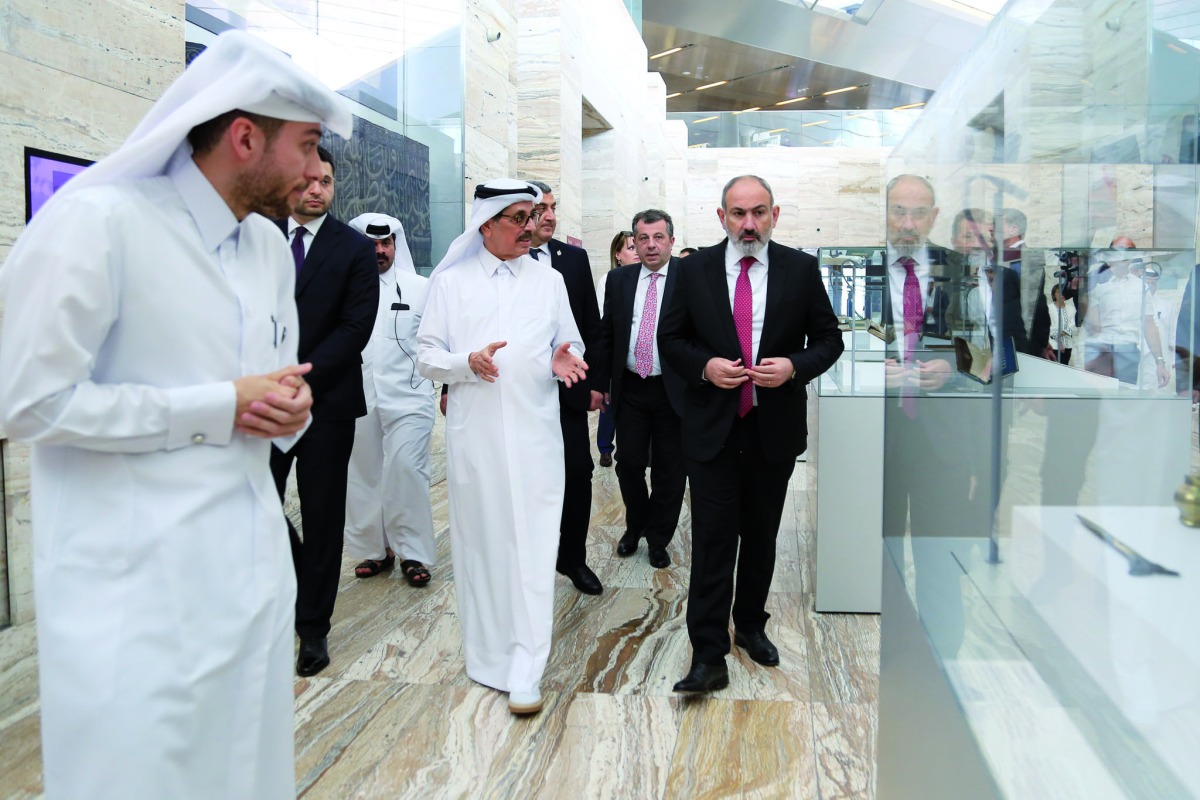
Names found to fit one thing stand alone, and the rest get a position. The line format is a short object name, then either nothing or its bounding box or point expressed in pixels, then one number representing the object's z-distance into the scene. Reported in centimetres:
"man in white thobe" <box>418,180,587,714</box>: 349
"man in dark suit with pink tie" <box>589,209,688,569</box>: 517
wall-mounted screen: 335
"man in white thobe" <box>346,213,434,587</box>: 491
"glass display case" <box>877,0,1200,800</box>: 88
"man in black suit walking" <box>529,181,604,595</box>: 454
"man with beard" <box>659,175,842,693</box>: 344
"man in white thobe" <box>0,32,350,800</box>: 156
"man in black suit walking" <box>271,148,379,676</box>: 372
